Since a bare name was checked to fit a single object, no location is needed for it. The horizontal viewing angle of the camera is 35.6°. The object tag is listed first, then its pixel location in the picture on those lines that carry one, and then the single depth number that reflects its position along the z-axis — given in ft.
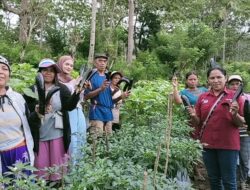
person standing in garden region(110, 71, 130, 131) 17.21
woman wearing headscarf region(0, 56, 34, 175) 9.42
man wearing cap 15.48
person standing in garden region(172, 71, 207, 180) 16.63
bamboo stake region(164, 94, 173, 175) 7.45
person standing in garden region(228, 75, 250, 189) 15.39
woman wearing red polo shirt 11.66
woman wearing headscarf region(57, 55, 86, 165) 11.89
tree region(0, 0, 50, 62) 50.27
